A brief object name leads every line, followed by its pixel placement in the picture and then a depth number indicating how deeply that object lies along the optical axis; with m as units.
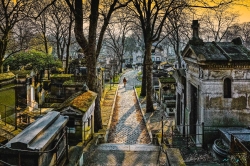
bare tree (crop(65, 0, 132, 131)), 11.48
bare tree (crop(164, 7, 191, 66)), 24.86
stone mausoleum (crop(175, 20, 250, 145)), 8.59
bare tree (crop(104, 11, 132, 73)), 43.12
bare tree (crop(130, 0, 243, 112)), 17.95
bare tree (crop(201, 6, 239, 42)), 39.47
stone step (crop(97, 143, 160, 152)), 9.28
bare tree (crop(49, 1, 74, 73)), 31.26
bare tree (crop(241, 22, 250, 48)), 57.25
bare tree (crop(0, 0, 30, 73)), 19.27
